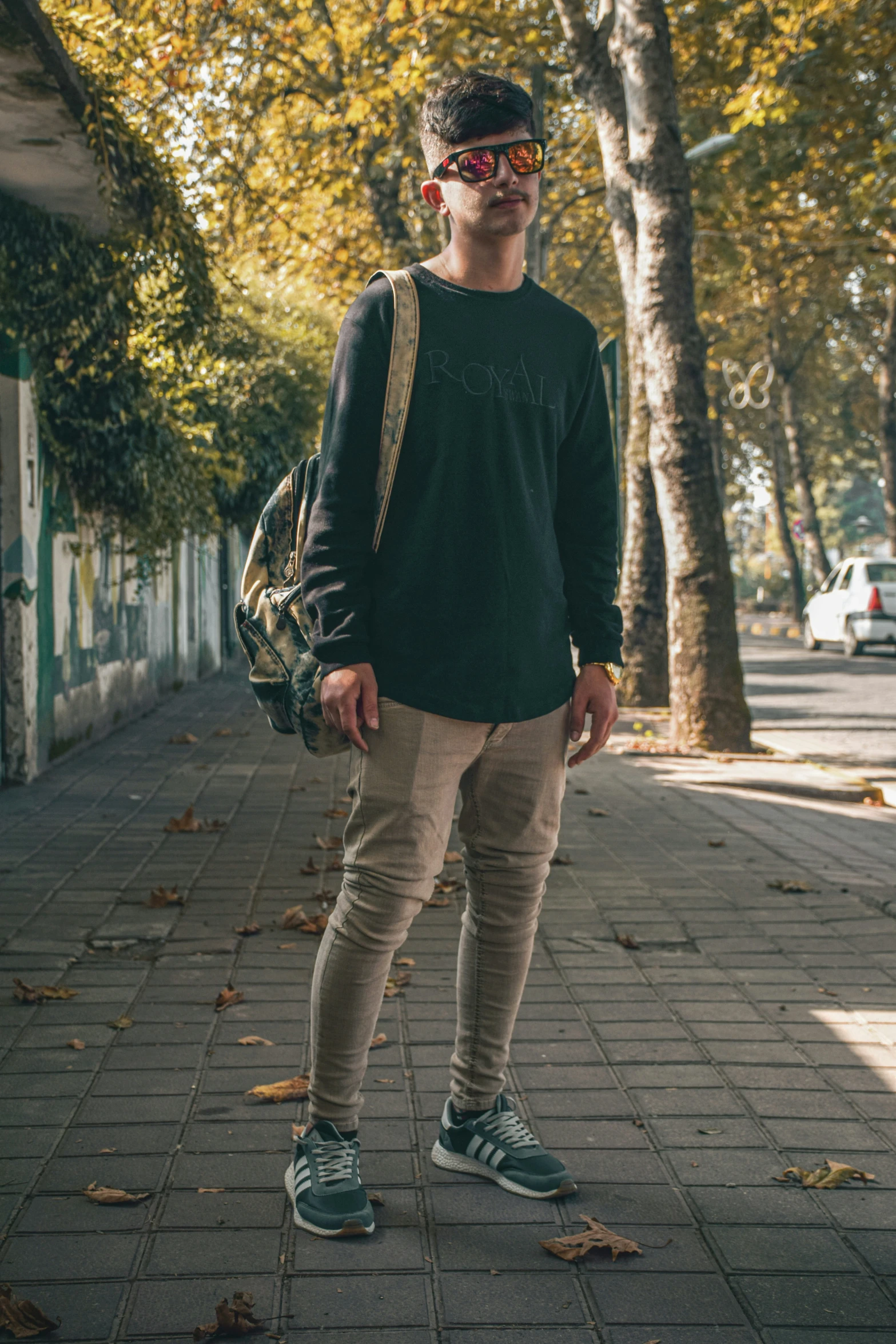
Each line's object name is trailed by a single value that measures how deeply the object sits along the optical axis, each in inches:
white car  957.8
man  103.2
